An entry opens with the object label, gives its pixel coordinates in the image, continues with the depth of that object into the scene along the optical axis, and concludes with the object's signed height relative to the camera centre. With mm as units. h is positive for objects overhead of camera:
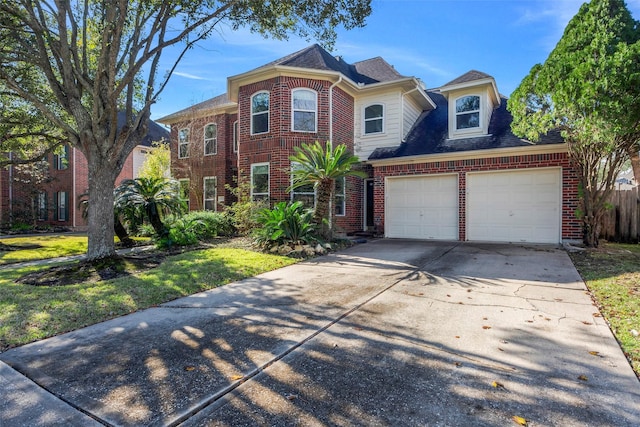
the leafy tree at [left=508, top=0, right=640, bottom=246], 6543 +2314
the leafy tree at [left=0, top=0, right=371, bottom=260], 6543 +3272
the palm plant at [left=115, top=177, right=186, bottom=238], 9477 +141
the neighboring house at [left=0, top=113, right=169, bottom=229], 19500 +1020
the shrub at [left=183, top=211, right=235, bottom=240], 11242 -633
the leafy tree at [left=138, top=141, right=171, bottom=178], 17062 +2193
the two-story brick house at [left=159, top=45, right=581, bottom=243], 9859 +1721
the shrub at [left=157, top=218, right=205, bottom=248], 9742 -834
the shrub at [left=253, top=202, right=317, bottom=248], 8938 -603
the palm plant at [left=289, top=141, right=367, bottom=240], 9039 +934
